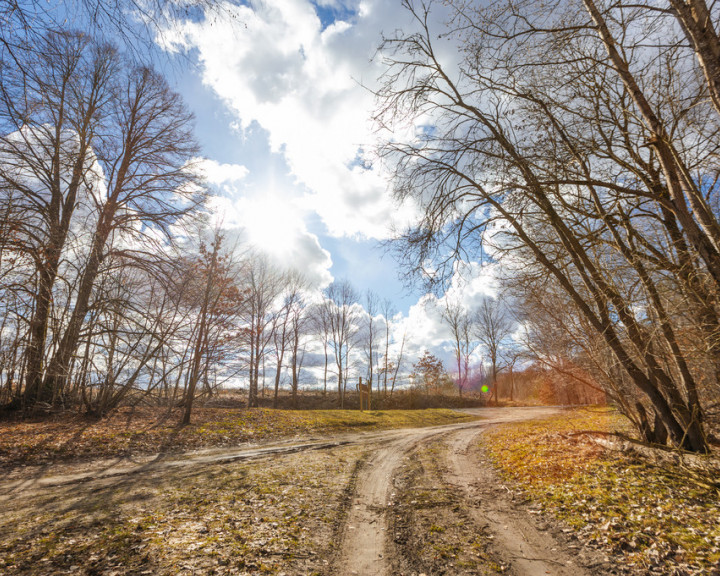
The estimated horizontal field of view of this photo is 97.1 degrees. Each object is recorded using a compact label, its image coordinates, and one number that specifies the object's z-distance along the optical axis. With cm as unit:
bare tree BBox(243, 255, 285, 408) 2277
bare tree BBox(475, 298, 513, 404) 3847
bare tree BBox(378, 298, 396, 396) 3544
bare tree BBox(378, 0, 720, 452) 529
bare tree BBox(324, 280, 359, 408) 3389
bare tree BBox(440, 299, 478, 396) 4099
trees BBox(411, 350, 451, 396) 3622
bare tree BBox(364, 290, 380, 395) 3669
